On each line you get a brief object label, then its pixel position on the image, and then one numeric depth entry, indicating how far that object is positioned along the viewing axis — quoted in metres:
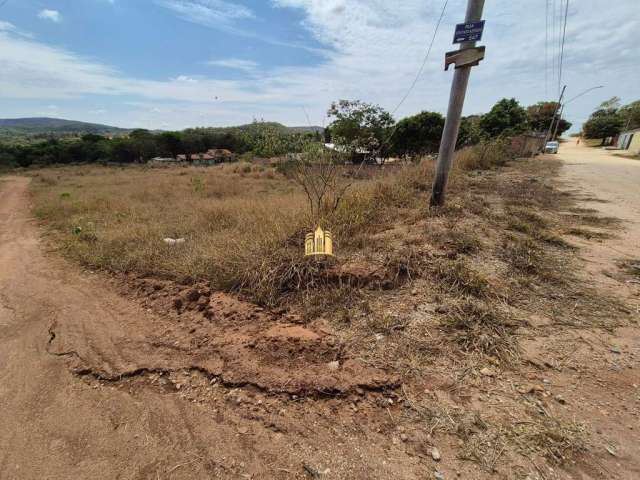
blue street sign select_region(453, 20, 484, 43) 3.46
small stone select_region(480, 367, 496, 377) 1.75
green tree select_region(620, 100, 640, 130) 34.06
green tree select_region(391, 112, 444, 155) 24.16
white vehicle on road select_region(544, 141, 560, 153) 23.83
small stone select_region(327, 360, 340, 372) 1.92
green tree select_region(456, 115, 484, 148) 13.13
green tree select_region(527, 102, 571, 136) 40.62
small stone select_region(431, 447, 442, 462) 1.35
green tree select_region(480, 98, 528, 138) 28.22
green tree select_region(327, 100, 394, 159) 23.81
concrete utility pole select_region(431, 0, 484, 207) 3.60
